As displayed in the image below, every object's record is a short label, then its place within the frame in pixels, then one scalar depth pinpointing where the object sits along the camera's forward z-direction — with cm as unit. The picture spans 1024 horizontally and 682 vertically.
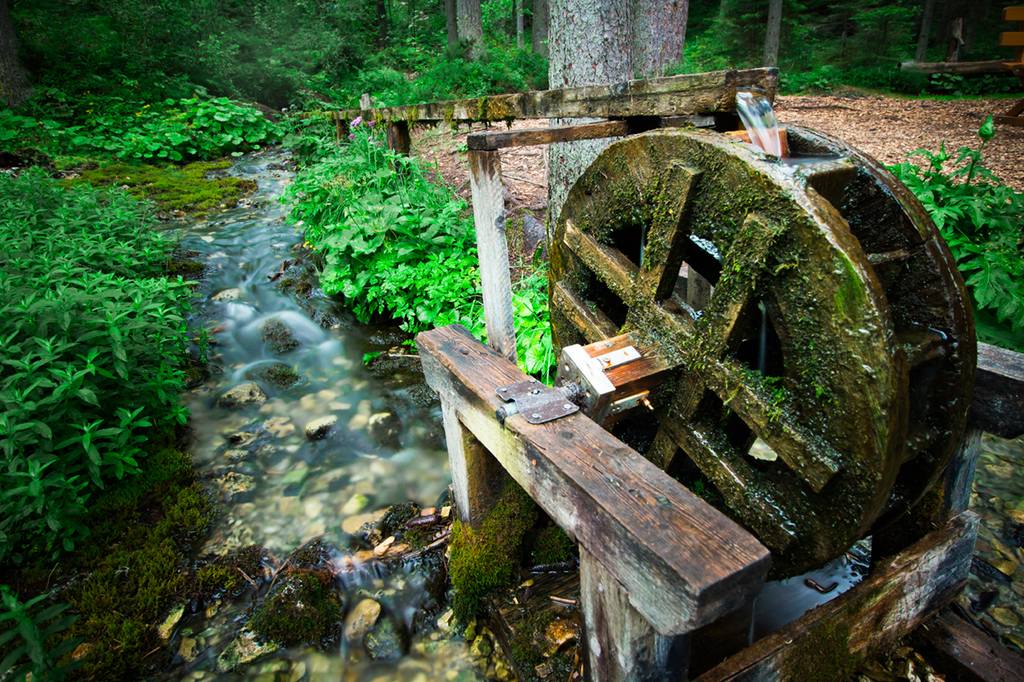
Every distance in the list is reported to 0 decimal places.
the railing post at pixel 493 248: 305
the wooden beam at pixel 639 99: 235
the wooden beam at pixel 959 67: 976
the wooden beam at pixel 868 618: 206
